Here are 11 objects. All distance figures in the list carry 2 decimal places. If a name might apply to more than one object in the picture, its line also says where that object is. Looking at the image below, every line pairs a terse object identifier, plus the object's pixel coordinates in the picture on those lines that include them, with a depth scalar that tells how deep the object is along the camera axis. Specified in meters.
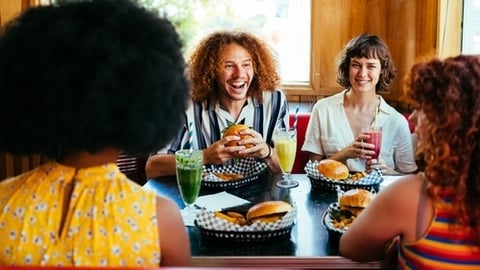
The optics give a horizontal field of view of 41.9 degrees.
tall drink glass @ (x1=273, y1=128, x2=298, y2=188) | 2.30
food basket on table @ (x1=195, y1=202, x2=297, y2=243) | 1.65
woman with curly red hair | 1.27
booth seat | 3.00
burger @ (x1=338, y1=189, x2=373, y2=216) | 1.78
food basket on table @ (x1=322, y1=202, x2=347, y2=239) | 1.67
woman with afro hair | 1.12
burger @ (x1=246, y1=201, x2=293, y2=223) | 1.73
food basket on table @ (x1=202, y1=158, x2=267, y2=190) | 2.21
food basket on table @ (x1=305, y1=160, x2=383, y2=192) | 2.15
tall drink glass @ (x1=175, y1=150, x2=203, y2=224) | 1.92
